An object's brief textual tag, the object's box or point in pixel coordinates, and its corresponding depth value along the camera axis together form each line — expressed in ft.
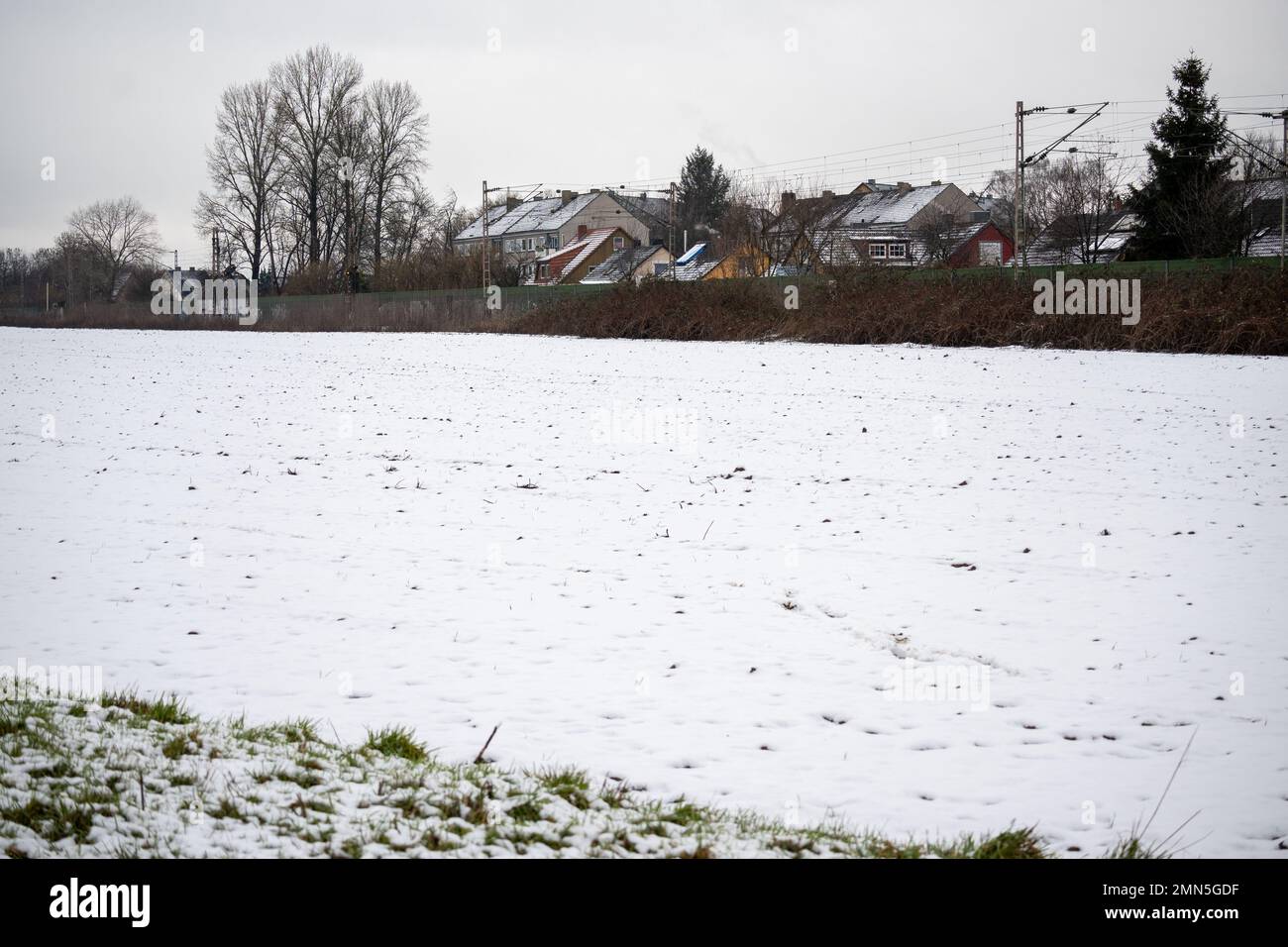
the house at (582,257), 308.81
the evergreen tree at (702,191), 341.82
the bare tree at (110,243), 361.92
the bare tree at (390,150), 242.37
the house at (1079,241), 205.16
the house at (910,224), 205.67
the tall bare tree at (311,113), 234.58
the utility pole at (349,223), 234.21
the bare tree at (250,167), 237.66
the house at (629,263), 290.56
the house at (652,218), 343.87
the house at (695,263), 265.75
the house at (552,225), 341.82
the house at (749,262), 185.64
